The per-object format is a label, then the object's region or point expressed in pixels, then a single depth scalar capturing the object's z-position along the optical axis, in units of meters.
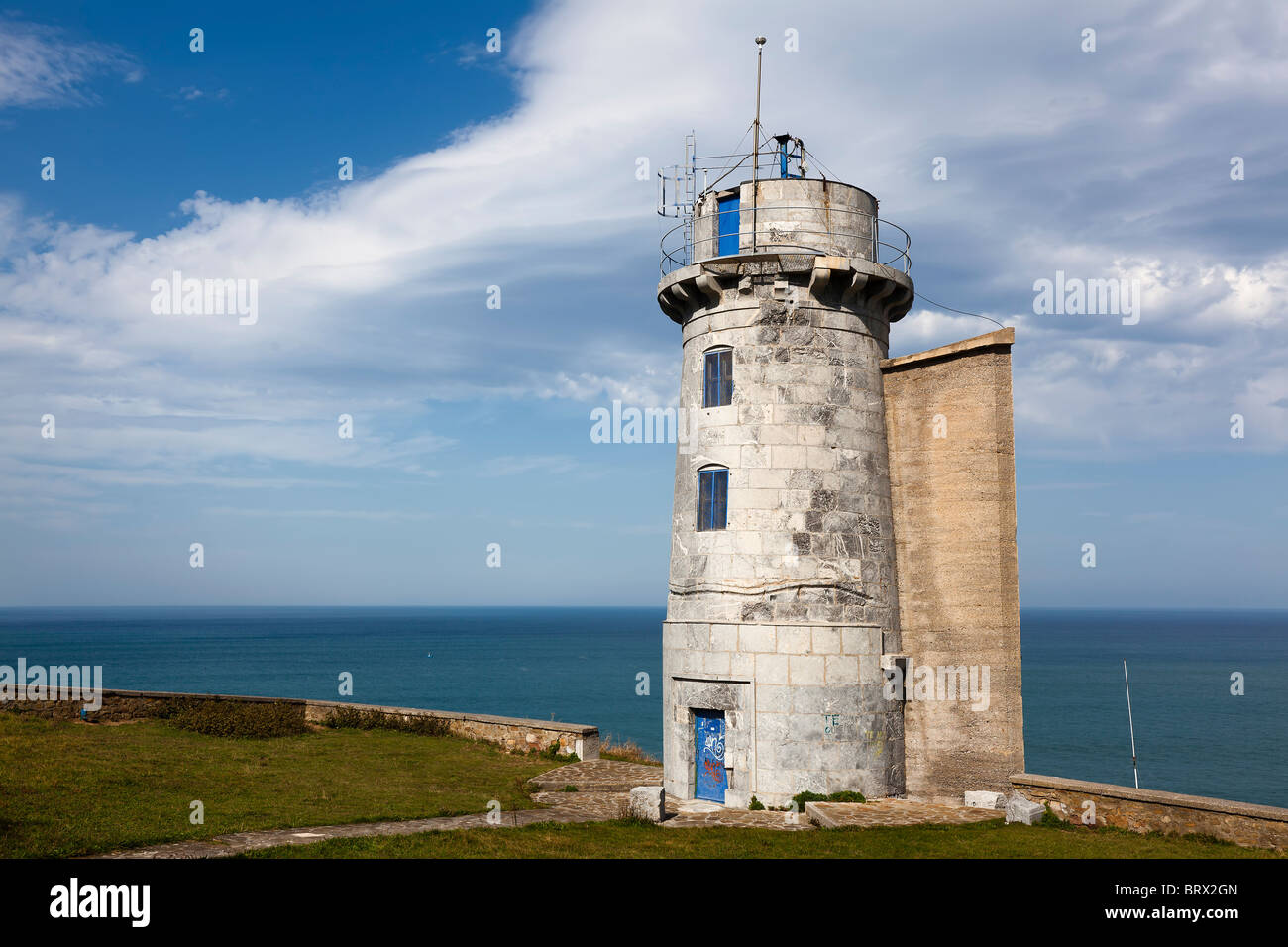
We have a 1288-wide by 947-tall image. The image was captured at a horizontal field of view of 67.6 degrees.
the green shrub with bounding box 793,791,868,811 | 18.22
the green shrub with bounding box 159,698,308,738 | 27.08
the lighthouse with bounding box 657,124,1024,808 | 18.62
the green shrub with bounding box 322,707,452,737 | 27.75
